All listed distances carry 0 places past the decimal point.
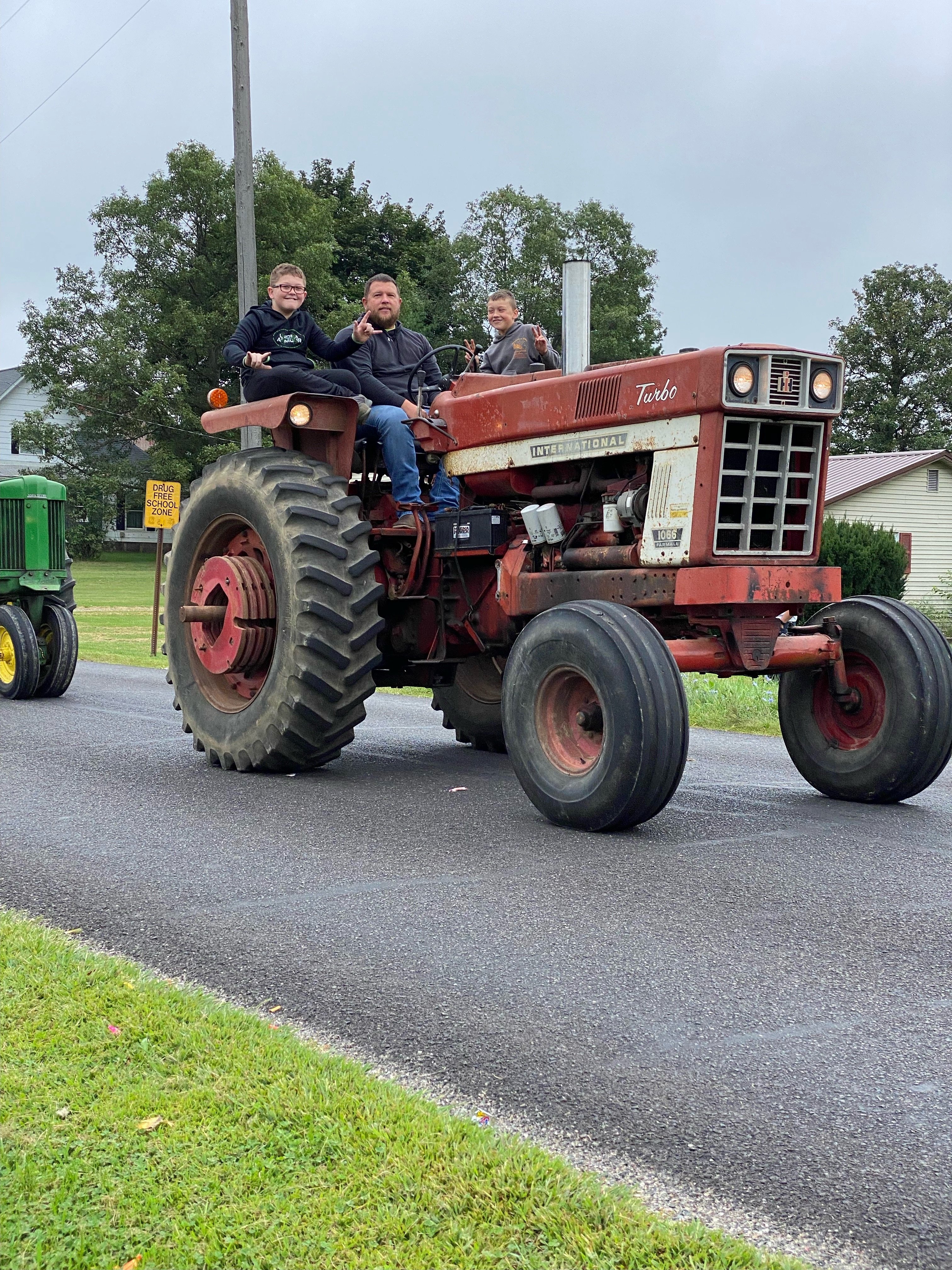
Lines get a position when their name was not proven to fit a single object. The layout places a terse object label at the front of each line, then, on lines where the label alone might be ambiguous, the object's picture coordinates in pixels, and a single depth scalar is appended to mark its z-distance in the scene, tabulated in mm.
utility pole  17797
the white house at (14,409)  61250
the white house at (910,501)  40531
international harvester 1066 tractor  6152
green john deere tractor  12406
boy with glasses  8125
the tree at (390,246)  57219
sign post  19250
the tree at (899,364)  57844
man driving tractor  7766
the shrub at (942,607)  36656
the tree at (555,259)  57125
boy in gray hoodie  8336
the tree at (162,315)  49219
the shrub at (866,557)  30297
